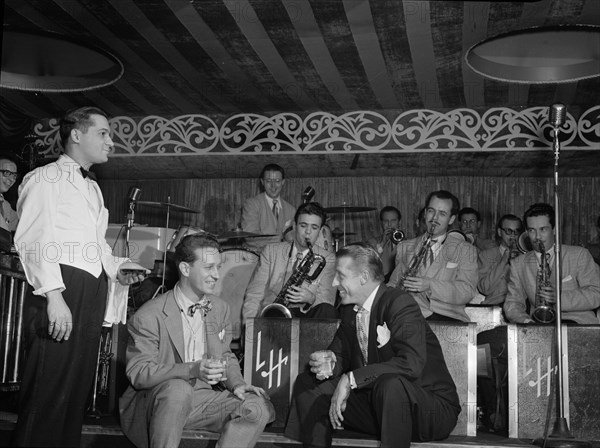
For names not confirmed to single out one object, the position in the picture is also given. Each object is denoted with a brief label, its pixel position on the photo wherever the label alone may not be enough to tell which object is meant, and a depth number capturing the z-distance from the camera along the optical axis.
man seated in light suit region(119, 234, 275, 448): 3.44
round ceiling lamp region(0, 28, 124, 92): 6.15
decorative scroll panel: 7.35
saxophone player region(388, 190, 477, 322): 5.05
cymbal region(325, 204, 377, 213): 7.94
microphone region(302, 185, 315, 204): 7.28
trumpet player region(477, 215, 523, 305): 6.49
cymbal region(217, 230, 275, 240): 6.24
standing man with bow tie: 3.13
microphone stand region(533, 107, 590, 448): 3.87
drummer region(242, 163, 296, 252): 7.51
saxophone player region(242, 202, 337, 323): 5.29
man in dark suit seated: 3.44
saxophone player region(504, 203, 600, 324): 4.94
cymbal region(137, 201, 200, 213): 6.69
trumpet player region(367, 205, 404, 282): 6.93
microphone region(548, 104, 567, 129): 4.25
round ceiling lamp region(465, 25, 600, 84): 5.97
